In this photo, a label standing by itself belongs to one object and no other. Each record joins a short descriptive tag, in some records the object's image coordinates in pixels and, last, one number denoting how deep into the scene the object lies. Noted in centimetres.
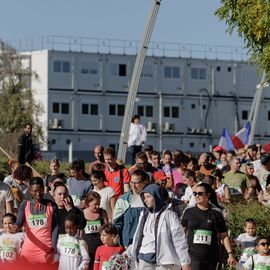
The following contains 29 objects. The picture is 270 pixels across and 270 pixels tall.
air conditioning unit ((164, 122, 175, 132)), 11200
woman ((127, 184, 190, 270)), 1691
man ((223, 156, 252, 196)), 2538
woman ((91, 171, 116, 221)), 2133
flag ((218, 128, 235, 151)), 4409
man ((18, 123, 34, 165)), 3344
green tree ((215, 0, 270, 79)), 2314
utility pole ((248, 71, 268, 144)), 4627
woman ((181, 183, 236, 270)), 1909
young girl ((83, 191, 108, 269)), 1983
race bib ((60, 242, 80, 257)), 1889
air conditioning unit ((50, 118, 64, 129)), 10685
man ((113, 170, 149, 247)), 1916
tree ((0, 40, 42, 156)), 9429
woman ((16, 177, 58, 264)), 1906
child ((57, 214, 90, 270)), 1888
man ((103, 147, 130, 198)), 2300
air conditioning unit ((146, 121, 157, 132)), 11006
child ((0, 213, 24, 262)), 1923
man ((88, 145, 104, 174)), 2600
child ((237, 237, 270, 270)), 2012
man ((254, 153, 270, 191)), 2670
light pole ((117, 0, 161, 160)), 3247
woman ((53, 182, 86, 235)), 1966
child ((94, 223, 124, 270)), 1875
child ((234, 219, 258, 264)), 2134
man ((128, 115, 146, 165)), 3650
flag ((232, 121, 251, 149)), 4575
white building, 10738
